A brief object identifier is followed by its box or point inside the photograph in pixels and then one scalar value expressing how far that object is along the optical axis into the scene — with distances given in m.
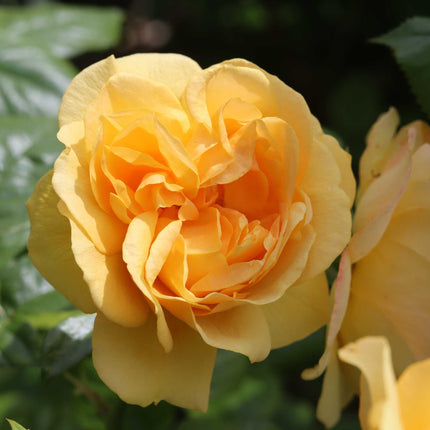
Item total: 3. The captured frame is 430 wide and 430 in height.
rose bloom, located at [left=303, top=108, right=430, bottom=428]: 0.47
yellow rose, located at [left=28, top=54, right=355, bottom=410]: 0.45
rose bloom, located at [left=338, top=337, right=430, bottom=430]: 0.40
